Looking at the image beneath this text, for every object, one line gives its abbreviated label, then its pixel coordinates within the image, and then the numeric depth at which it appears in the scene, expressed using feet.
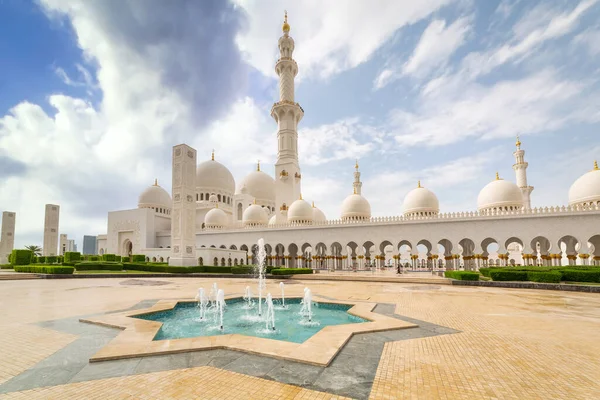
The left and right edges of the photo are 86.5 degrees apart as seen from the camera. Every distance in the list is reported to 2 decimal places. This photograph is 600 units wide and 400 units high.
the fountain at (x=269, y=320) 26.25
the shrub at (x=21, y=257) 96.65
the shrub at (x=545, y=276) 52.85
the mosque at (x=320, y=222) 88.89
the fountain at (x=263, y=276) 33.19
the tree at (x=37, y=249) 140.46
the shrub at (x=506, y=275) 56.85
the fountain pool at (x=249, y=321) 23.93
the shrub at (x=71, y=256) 104.83
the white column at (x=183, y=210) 93.25
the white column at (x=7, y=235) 135.64
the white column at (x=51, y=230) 139.33
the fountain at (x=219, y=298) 31.66
